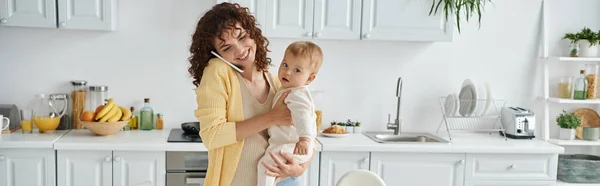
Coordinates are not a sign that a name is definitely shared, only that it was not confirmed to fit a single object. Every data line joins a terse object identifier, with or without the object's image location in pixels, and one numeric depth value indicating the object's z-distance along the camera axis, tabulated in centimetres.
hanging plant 326
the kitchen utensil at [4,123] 305
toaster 346
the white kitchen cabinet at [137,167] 296
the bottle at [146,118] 338
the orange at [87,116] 309
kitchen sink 348
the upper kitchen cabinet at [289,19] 316
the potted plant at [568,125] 362
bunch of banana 308
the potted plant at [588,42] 358
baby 169
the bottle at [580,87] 358
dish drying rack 353
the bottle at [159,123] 345
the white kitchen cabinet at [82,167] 293
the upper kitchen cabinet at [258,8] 314
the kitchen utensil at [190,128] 320
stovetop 303
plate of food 327
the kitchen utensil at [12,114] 319
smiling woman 164
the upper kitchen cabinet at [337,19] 321
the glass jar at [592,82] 363
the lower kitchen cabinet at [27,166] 291
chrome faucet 344
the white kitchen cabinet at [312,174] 307
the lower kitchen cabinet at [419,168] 313
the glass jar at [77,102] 334
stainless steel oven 298
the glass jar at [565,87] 368
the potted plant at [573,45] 363
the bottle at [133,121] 341
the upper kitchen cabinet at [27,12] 301
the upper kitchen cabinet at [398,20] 324
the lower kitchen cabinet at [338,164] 309
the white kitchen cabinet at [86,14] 305
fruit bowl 305
